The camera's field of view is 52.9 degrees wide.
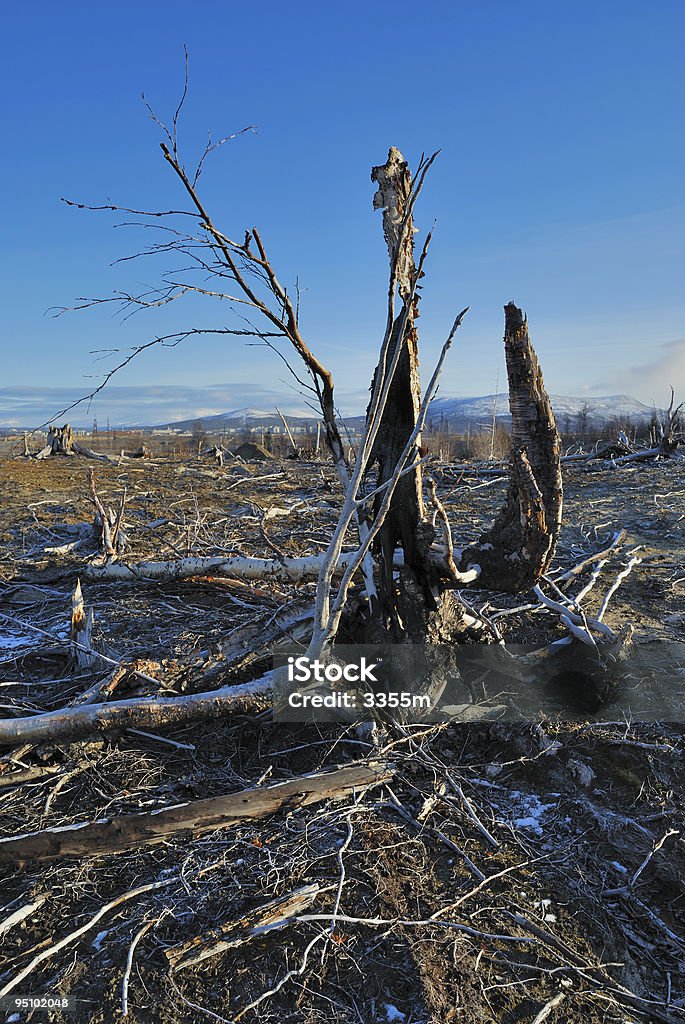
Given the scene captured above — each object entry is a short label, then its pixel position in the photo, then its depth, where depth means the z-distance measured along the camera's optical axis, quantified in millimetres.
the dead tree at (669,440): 12984
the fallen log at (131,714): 3254
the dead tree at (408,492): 2713
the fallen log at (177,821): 2693
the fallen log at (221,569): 4426
